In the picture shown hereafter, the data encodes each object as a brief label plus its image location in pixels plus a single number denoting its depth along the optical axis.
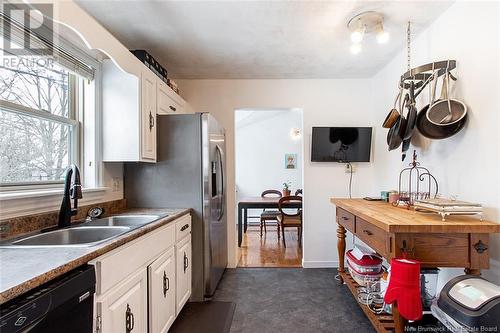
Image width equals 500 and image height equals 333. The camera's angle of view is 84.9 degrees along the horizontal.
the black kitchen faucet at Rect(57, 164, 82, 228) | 1.65
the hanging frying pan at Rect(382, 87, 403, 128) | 2.32
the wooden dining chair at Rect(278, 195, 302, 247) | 4.14
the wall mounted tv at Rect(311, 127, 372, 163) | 3.38
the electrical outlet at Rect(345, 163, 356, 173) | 3.46
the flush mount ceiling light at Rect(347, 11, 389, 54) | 2.04
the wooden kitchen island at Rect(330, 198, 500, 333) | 1.40
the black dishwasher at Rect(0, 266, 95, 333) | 0.76
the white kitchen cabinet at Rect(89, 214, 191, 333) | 1.22
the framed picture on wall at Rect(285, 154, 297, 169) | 6.61
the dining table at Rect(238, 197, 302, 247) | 4.25
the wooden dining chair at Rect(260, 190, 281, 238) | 4.80
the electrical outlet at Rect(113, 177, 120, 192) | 2.43
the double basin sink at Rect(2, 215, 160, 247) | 1.40
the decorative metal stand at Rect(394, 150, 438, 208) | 2.08
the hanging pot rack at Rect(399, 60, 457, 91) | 1.88
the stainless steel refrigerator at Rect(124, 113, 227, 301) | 2.49
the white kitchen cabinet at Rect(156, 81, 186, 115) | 2.53
